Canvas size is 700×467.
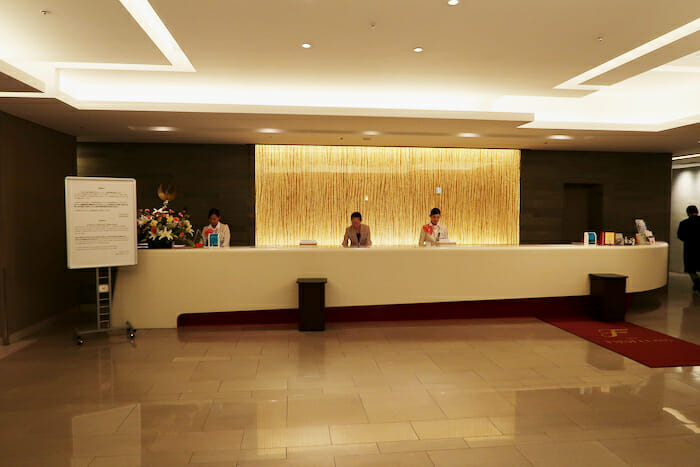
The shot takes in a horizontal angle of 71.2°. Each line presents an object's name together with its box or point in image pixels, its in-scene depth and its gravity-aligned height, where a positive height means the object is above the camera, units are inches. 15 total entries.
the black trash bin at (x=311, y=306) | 259.8 -46.4
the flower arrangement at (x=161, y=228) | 266.5 -5.4
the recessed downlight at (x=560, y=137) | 343.6 +58.7
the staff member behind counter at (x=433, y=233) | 307.0 -8.9
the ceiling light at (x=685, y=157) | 451.2 +59.9
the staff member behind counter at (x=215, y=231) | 297.3 -8.1
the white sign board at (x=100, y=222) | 233.6 -1.9
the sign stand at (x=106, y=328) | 237.1 -55.4
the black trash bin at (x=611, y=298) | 285.9 -46.0
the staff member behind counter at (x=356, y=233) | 318.3 -9.3
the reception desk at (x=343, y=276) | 262.5 -32.3
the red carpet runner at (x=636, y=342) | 211.8 -60.0
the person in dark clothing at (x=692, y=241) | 402.0 -17.6
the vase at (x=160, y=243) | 267.3 -13.6
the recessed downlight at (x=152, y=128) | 304.8 +56.9
